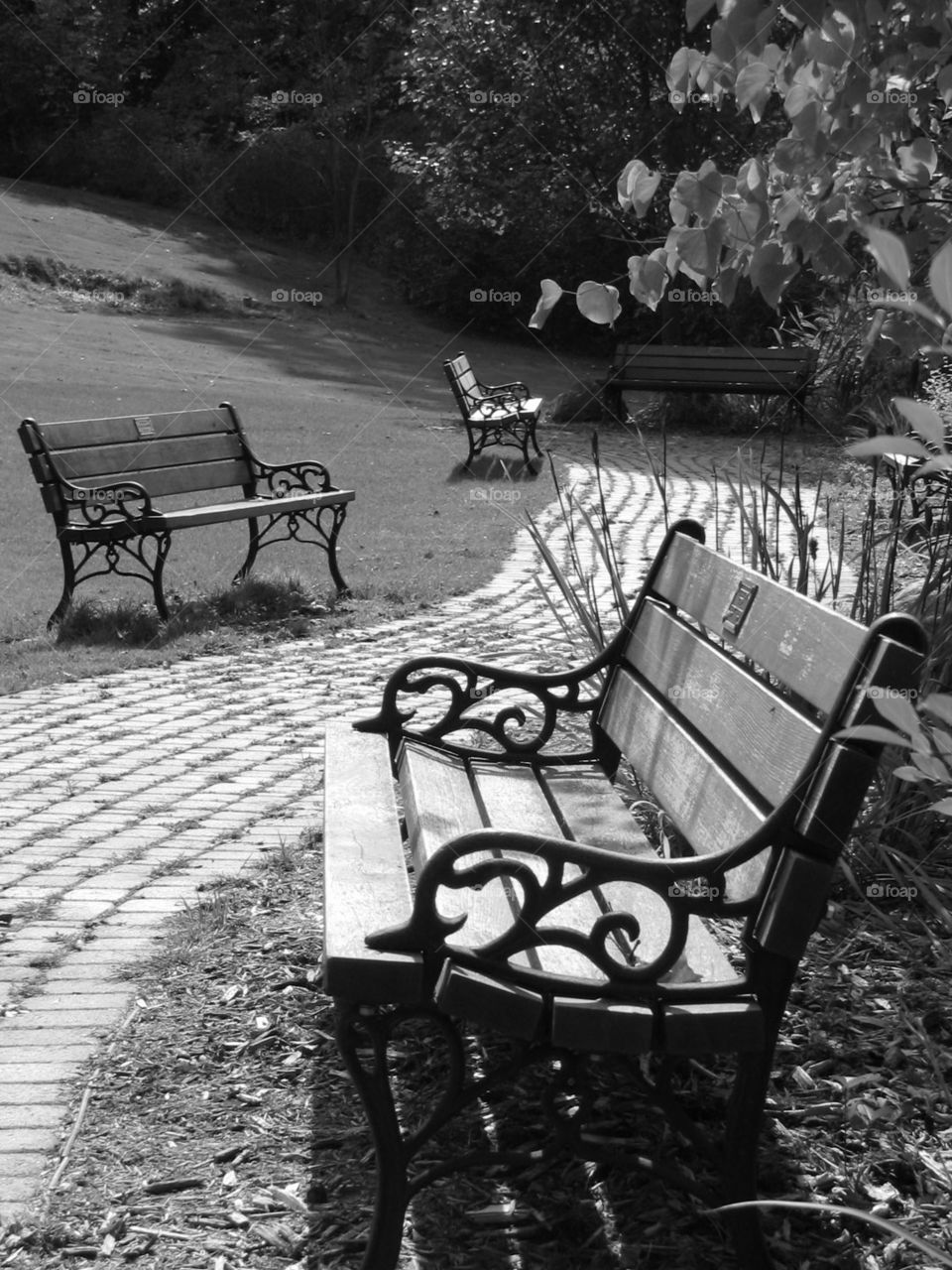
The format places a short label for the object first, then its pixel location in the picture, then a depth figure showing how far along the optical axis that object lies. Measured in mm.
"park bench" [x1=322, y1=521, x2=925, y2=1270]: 2314
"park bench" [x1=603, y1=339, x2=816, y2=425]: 19500
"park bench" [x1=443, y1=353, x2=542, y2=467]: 15758
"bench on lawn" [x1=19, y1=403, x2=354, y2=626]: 8477
